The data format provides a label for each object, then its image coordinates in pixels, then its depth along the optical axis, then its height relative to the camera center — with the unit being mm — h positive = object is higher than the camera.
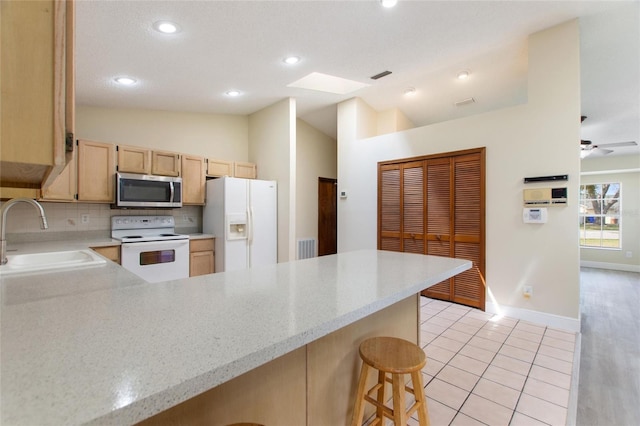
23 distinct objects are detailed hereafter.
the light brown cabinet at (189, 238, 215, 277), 3879 -573
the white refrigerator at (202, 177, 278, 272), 3920 -95
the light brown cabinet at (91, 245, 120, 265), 3139 -404
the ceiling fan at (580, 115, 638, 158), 4828 +1146
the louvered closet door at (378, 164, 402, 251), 4297 +93
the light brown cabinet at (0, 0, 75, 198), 536 +256
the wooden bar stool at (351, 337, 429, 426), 1267 -672
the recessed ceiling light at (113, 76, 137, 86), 3078 +1426
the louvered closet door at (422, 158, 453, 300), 3803 +19
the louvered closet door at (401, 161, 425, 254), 4059 +103
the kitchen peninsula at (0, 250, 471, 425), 545 -317
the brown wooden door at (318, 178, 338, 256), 5961 -36
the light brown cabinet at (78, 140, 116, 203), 3291 +494
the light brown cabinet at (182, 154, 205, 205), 4080 +491
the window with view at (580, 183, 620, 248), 6512 -10
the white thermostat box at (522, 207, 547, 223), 3082 -5
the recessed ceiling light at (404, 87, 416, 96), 4371 +1871
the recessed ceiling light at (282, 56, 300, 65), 3089 +1648
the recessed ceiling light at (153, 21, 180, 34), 2299 +1492
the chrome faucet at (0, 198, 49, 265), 1594 -36
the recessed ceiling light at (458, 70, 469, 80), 3902 +1880
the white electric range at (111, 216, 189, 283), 3284 -388
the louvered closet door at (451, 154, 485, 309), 3541 -130
